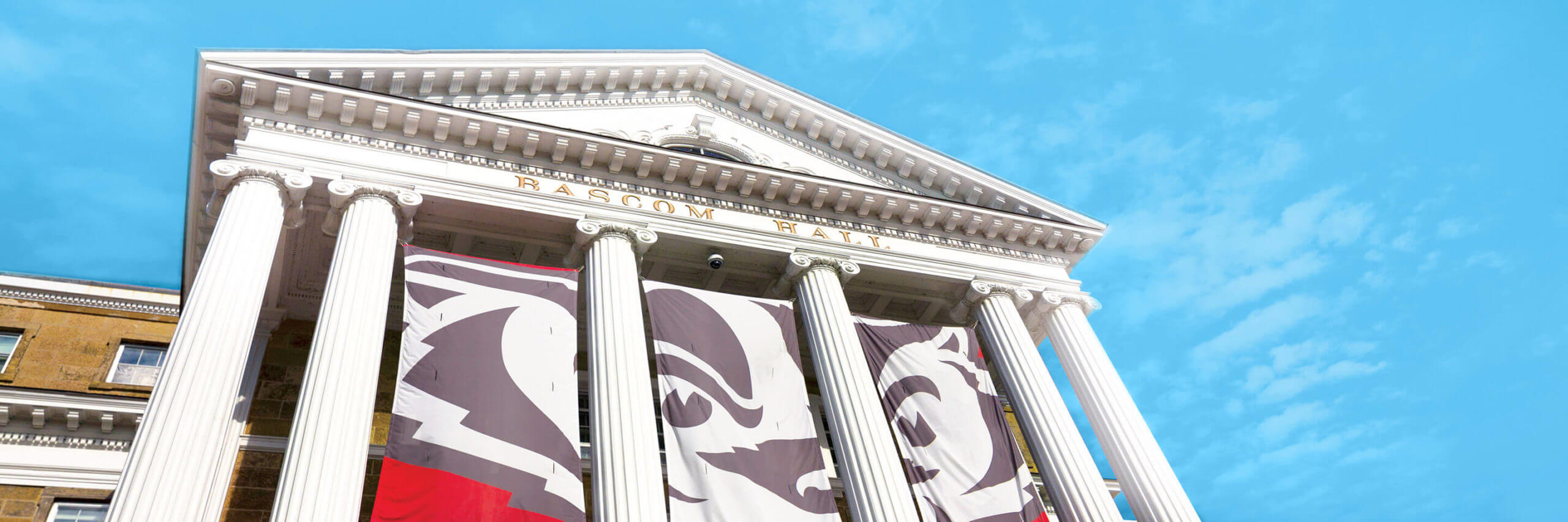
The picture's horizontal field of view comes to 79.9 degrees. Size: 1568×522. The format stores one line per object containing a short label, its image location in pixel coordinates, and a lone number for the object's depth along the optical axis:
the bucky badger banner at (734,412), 12.22
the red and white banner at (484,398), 10.68
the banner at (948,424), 13.84
